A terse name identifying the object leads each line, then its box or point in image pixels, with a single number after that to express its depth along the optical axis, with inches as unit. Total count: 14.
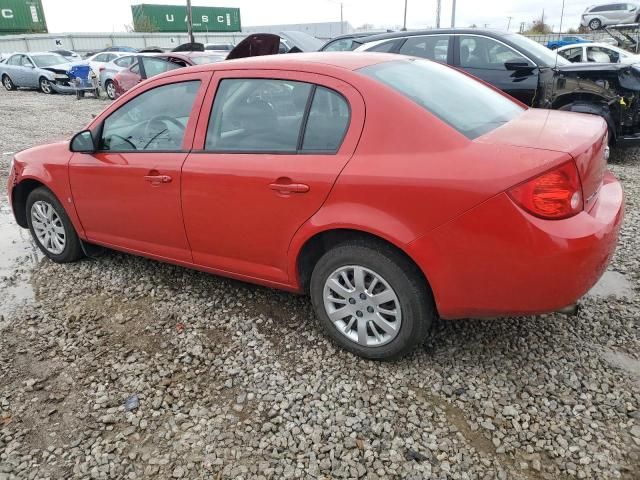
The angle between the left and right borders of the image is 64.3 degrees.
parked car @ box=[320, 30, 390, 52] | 344.2
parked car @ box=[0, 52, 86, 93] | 771.4
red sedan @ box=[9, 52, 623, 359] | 91.0
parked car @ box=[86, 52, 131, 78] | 747.4
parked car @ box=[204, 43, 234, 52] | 961.5
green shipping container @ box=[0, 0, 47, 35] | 1665.8
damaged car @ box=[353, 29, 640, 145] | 253.1
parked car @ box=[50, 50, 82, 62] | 1167.6
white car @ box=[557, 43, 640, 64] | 449.1
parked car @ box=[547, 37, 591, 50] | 953.5
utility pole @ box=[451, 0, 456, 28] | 1145.8
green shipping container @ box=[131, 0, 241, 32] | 2042.8
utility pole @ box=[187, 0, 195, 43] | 1182.8
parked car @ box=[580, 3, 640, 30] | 1173.1
